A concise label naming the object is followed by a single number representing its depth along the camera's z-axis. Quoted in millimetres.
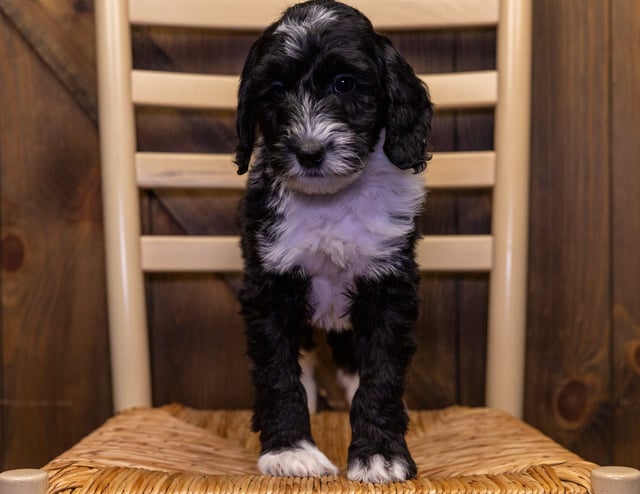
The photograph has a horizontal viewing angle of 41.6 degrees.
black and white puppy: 1235
